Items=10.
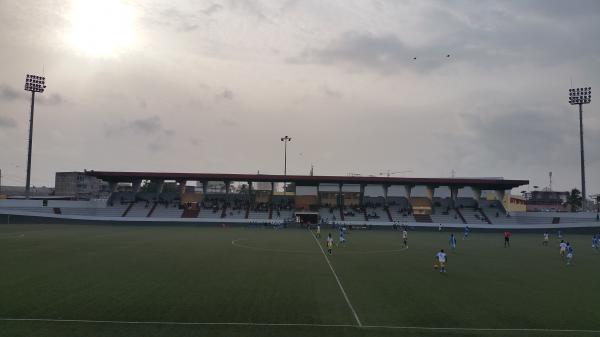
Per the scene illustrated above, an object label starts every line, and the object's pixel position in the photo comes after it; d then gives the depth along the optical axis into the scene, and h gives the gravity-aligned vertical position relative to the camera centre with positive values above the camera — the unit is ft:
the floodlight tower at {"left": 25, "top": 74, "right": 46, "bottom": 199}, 293.43 +69.08
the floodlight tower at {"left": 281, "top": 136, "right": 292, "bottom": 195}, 351.73 +38.46
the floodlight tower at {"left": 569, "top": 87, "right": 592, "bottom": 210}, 287.69 +64.20
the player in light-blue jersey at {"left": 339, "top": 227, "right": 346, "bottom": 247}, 152.56 -14.38
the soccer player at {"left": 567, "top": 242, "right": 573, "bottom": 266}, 108.88 -11.99
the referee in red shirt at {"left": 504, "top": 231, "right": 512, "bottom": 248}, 157.99 -13.07
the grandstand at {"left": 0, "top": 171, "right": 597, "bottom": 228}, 287.28 -4.07
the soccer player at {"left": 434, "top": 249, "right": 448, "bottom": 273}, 89.86 -11.90
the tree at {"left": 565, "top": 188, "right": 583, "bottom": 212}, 464.77 +2.48
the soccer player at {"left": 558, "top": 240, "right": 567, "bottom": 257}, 123.37 -12.31
